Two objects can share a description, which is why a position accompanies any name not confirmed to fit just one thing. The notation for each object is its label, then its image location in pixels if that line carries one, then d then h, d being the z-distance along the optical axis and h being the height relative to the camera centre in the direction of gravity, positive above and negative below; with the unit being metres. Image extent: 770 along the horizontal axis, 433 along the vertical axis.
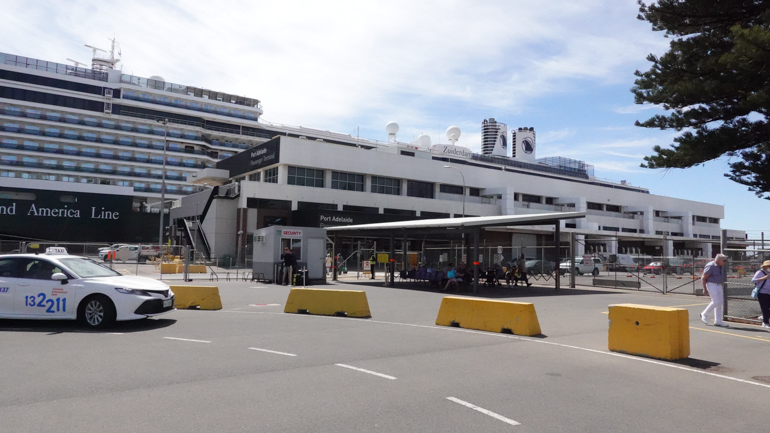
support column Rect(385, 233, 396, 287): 25.36 -0.48
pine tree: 12.65 +4.38
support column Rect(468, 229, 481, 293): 20.43 -0.13
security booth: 25.72 +0.06
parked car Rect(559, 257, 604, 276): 35.64 -0.54
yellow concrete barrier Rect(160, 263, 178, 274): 31.78 -1.29
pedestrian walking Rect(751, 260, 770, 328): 11.23 -0.57
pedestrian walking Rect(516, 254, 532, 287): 24.70 -0.72
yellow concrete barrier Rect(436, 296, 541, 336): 10.31 -1.25
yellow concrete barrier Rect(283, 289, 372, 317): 13.03 -1.31
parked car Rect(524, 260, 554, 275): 32.31 -0.71
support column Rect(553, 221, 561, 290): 21.88 +0.32
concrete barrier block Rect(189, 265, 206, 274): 31.39 -1.30
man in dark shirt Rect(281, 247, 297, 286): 23.84 -0.65
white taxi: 10.23 -1.01
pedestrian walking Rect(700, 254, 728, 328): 11.86 -0.53
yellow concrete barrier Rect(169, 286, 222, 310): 14.30 -1.36
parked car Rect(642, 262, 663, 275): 28.32 -0.53
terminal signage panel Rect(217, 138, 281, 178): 45.78 +8.66
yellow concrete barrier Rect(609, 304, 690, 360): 8.15 -1.15
